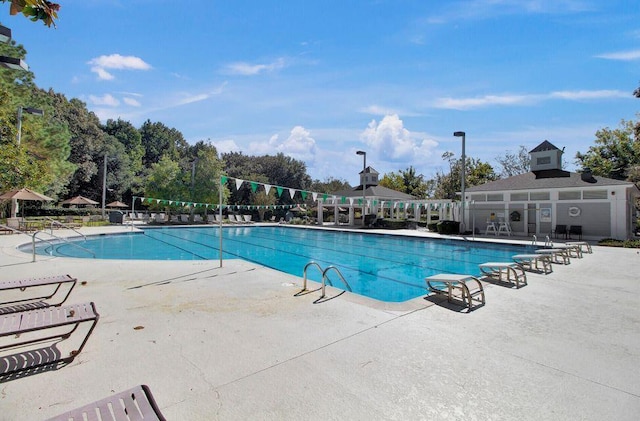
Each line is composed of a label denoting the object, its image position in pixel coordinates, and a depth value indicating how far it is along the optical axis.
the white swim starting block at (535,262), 8.30
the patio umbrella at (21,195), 14.81
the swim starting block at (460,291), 5.38
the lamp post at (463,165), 18.28
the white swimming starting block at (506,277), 6.88
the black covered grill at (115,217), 26.89
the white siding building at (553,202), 16.64
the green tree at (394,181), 46.50
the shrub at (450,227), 19.88
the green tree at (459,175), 35.25
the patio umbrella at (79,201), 25.52
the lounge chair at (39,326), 2.95
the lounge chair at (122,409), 1.82
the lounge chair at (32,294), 4.20
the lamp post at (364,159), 23.39
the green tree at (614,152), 28.59
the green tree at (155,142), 53.33
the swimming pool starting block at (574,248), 10.62
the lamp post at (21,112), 14.82
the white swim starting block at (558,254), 9.55
